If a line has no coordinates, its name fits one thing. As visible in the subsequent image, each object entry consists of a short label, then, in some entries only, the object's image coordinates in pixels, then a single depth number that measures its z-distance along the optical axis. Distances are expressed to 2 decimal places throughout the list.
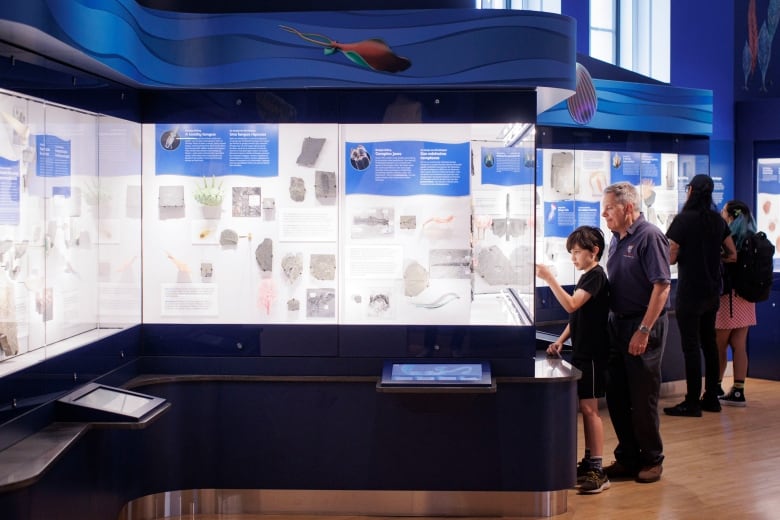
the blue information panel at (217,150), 4.98
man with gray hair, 5.26
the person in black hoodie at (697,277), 7.08
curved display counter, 4.95
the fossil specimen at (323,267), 5.00
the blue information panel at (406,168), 4.98
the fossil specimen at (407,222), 5.00
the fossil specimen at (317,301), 5.02
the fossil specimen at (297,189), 4.98
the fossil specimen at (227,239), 5.01
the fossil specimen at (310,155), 4.98
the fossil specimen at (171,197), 5.00
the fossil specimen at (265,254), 5.00
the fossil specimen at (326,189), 4.98
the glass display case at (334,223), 4.98
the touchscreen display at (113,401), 4.04
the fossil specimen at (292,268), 5.01
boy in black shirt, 5.25
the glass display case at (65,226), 3.63
